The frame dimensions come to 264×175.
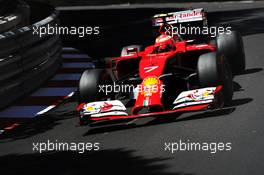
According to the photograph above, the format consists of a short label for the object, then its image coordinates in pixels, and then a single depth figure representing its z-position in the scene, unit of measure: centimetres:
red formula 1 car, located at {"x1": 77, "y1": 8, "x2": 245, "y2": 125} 1762
